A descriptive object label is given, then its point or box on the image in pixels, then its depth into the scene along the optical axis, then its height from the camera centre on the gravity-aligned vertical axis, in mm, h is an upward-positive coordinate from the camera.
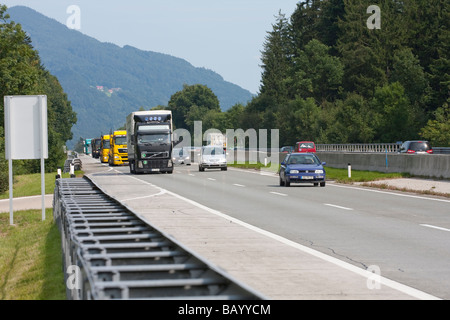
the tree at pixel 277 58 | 134875 +13669
